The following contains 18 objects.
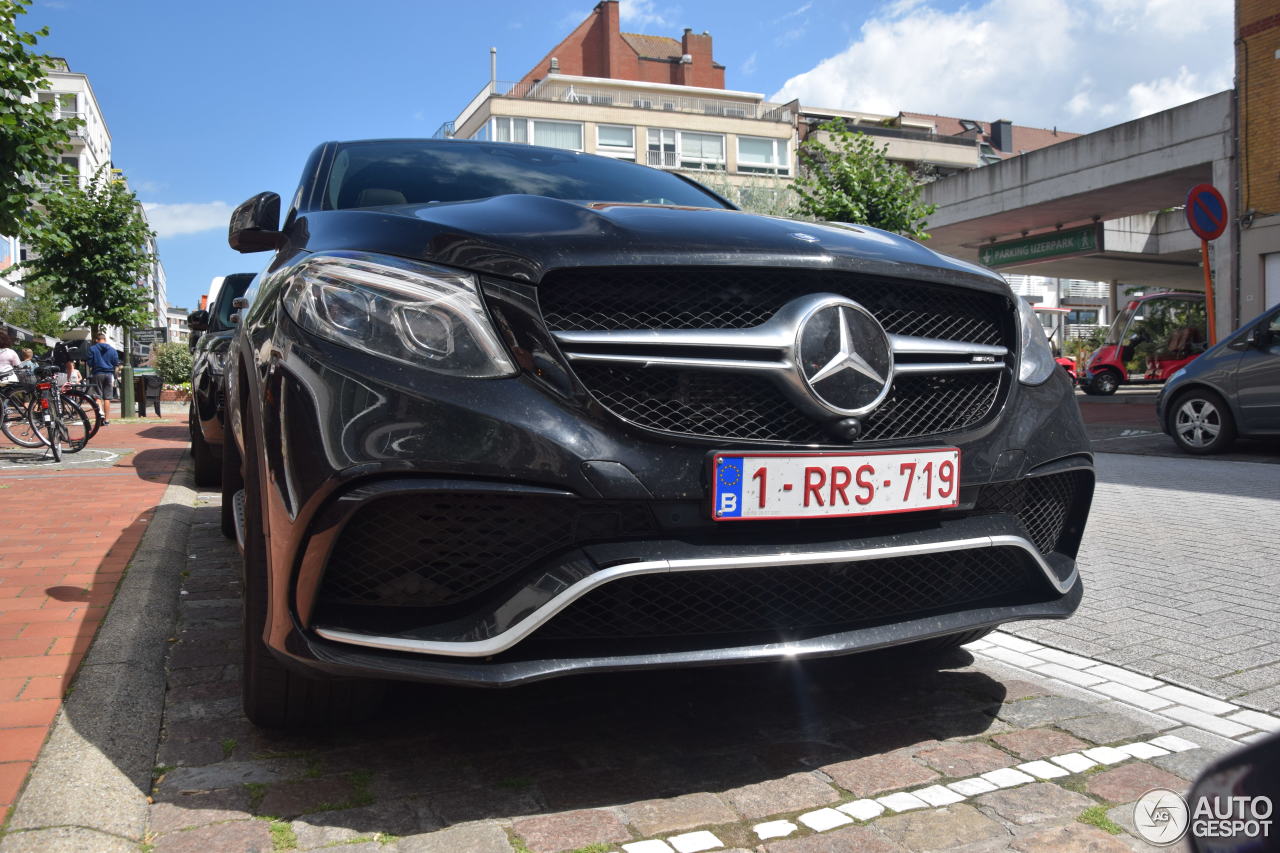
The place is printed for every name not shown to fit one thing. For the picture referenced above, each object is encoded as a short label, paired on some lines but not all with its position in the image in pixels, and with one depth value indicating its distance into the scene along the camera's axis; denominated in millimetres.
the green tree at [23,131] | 9109
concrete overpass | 18438
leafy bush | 32750
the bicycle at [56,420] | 10602
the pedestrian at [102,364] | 19844
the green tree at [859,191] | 16570
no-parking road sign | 10945
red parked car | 24516
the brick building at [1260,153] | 17516
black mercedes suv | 1993
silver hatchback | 9469
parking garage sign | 22500
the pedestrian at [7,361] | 12612
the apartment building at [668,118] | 54500
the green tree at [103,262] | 19906
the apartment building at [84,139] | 49938
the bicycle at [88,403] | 11438
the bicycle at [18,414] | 10875
